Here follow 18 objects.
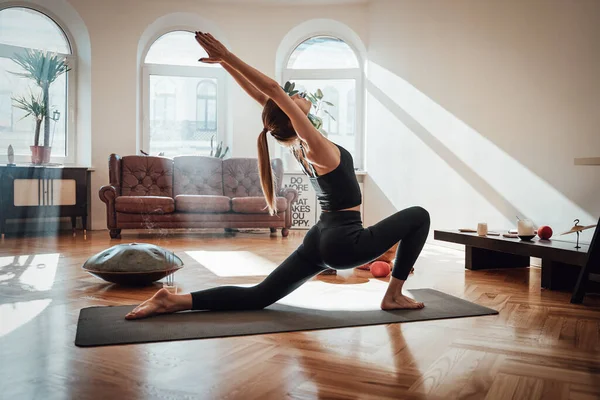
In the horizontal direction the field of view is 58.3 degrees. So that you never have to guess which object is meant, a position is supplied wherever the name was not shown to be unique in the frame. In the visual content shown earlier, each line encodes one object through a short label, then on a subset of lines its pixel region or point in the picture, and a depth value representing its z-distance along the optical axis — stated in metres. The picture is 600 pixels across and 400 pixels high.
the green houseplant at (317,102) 6.59
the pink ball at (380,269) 3.57
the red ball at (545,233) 3.54
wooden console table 5.80
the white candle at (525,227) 3.42
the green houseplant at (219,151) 7.17
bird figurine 3.07
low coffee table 2.80
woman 2.09
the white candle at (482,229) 3.82
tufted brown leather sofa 5.89
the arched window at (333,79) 7.52
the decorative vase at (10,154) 6.02
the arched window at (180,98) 7.36
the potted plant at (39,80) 6.21
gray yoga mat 2.01
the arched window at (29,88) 6.51
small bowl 3.44
